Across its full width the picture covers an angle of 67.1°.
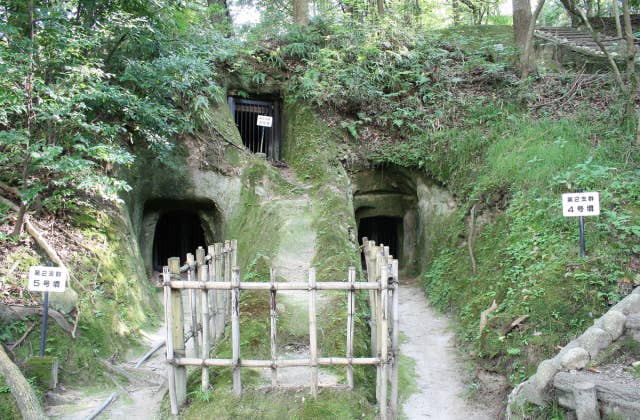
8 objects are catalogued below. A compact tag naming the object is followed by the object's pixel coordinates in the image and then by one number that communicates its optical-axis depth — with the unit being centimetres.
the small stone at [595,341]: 496
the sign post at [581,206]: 655
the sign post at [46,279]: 583
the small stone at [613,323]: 510
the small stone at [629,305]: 545
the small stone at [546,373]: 484
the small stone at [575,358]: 479
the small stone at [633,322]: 511
